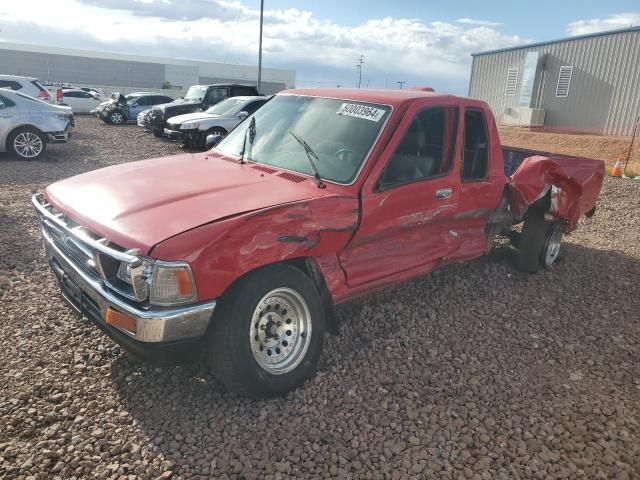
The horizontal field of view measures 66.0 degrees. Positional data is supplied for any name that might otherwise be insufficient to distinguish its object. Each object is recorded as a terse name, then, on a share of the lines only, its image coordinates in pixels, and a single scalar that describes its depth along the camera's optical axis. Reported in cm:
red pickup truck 264
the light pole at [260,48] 2649
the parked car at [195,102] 1638
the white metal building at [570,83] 1938
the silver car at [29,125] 1034
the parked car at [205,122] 1287
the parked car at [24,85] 1534
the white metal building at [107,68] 6144
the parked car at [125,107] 2150
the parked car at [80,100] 2670
